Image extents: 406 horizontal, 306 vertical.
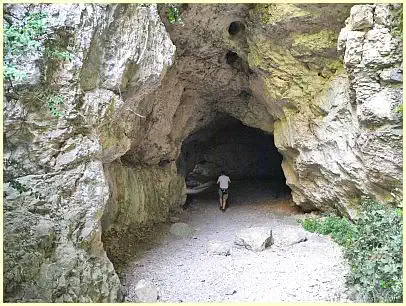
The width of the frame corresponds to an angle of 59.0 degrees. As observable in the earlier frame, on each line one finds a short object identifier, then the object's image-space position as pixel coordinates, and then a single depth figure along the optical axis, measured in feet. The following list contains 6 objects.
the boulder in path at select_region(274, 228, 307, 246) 26.04
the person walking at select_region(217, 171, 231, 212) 41.19
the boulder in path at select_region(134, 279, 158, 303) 18.80
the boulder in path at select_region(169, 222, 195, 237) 29.85
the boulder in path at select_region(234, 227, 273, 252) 25.35
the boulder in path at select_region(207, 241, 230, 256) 24.90
